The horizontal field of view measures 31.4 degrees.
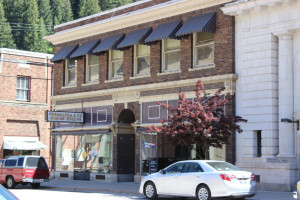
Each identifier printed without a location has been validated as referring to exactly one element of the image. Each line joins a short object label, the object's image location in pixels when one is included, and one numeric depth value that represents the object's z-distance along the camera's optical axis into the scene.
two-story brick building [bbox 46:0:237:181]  23.95
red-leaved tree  19.78
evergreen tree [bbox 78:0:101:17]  98.56
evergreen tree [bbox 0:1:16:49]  81.56
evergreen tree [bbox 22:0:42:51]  85.51
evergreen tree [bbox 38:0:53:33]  102.74
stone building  20.89
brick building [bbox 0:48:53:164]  40.72
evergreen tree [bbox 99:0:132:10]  102.69
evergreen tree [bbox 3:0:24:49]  92.88
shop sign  28.81
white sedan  16.67
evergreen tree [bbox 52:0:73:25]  99.79
